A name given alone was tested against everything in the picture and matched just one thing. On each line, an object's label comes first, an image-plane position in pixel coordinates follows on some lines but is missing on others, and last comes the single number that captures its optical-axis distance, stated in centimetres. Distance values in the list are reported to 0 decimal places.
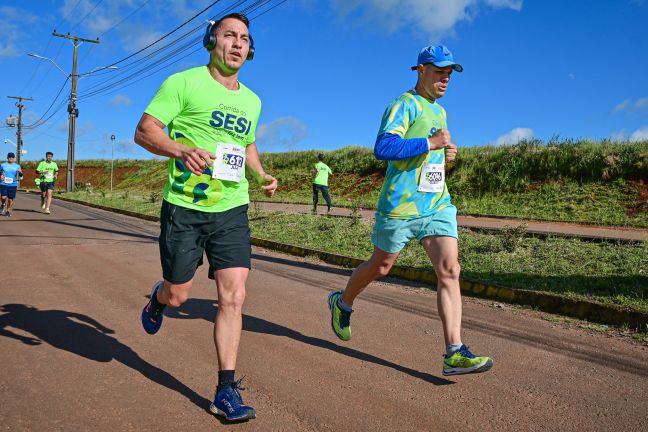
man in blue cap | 357
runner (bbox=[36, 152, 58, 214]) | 1795
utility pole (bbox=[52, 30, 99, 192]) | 3688
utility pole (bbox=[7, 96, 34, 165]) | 6072
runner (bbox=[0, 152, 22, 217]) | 1684
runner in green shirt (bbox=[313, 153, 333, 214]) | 1689
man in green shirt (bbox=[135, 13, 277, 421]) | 294
